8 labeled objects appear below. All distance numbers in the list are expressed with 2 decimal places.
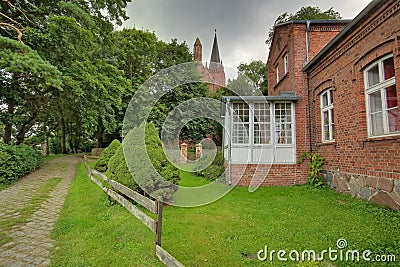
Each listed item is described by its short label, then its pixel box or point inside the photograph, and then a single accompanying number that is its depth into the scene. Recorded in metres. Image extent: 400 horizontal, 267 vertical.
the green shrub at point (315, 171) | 8.45
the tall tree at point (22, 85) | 7.25
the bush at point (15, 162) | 9.37
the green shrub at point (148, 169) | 5.67
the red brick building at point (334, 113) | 5.39
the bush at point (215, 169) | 10.38
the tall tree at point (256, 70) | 28.61
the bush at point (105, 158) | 11.45
